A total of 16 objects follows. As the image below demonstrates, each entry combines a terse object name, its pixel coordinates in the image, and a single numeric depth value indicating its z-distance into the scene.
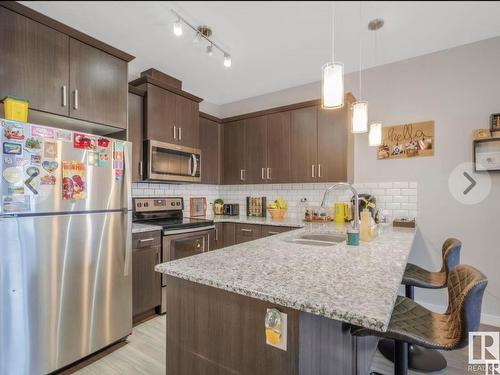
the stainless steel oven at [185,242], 2.53
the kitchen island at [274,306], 0.85
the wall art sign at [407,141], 2.63
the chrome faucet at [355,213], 1.64
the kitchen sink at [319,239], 1.99
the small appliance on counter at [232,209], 3.81
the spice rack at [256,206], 3.67
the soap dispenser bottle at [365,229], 1.80
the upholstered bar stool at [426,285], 1.70
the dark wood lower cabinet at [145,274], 2.30
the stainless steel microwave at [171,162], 2.70
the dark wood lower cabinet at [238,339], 0.91
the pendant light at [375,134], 2.42
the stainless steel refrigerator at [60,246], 1.50
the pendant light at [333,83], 1.26
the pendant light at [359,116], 1.94
